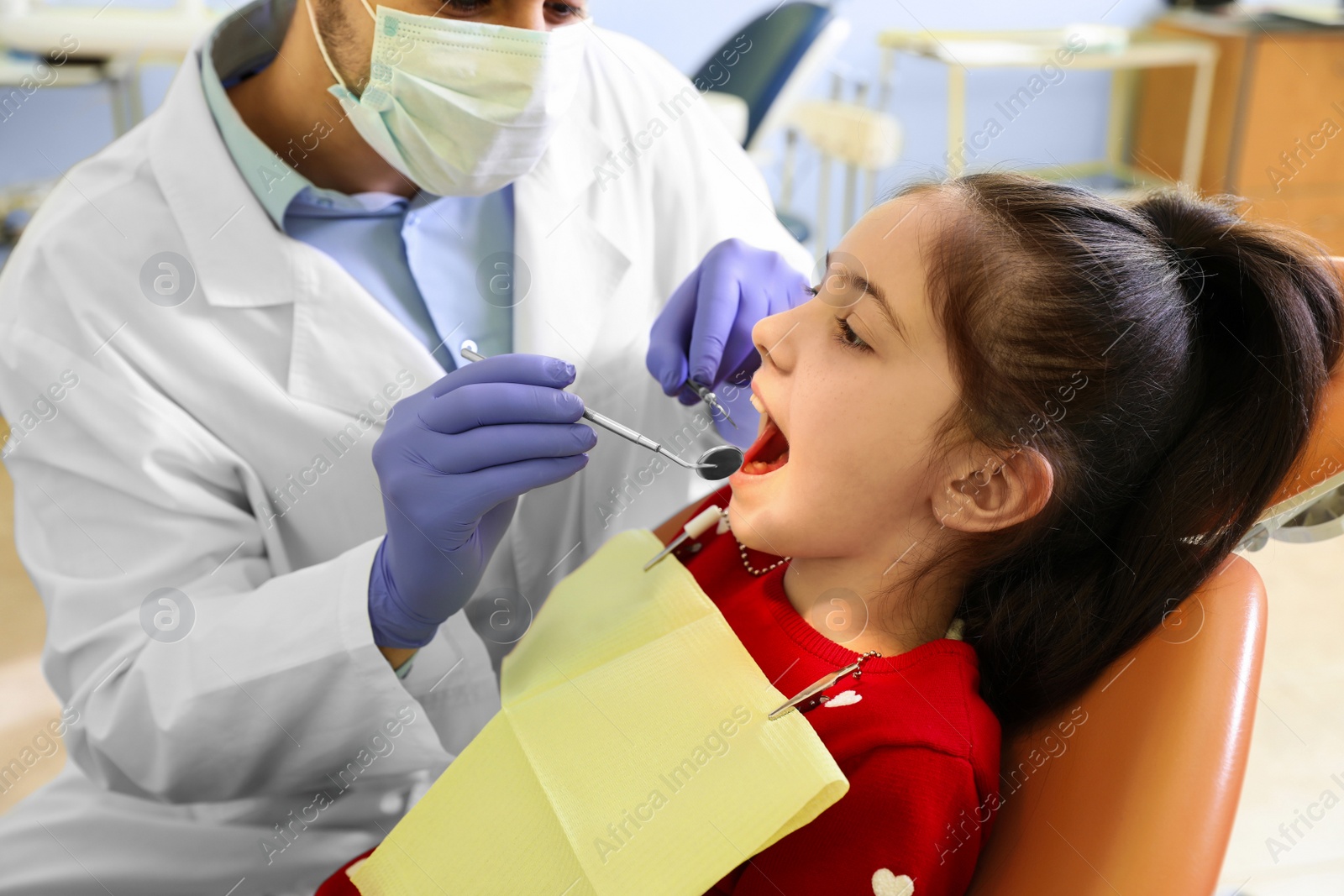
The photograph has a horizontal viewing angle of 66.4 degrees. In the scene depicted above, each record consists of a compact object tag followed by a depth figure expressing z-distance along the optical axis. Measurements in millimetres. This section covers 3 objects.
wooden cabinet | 3975
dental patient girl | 849
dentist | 1002
